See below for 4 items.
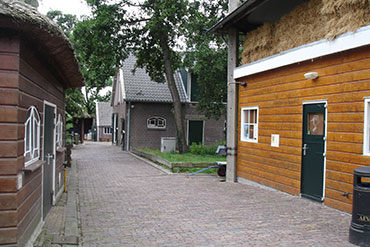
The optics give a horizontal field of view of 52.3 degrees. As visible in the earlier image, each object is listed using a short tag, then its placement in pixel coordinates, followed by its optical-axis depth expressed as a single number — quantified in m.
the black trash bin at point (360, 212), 5.18
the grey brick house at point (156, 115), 24.31
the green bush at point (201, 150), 18.85
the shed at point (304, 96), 6.88
